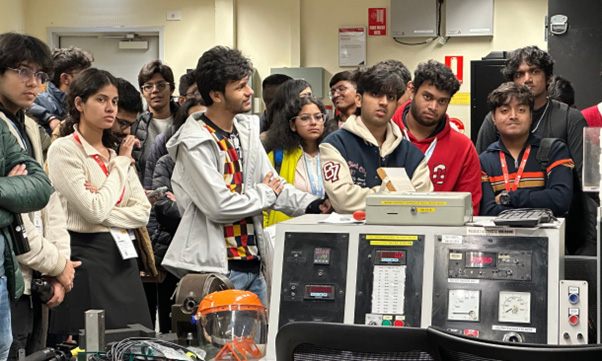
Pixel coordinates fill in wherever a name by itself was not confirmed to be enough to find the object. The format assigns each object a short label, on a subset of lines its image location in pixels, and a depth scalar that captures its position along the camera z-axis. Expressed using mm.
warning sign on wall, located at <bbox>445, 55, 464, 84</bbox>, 7848
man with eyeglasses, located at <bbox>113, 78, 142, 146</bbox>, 4141
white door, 8289
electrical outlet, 8227
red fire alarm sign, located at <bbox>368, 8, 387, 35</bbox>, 8023
